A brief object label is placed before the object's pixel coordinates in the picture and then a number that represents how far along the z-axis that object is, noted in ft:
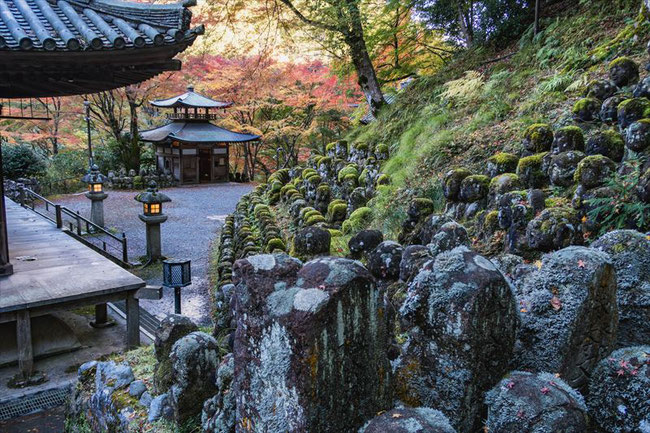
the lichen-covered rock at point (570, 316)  6.04
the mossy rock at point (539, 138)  17.43
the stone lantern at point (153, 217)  37.95
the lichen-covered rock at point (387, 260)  13.56
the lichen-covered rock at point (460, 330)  5.58
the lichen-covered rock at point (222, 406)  7.65
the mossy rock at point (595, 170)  13.47
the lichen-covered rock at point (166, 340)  10.19
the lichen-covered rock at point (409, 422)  4.99
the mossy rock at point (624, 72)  17.03
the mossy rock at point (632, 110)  14.74
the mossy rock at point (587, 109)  17.39
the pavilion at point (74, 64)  15.46
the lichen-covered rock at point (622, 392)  5.61
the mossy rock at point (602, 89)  17.55
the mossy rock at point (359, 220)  24.35
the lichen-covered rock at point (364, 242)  16.47
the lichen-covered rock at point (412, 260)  12.03
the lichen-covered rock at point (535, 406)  5.20
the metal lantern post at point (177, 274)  20.70
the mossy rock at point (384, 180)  26.12
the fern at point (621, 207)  11.84
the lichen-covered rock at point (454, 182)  18.26
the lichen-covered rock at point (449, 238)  12.21
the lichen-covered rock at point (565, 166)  15.08
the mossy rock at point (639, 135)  13.56
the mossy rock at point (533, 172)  16.65
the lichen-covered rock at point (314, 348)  5.51
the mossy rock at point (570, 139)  15.64
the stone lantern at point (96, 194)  46.99
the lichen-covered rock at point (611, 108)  16.28
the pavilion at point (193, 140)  84.48
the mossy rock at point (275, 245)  25.39
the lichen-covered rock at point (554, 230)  12.53
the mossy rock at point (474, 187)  17.30
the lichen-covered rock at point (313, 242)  19.90
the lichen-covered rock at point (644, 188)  11.89
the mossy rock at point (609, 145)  14.66
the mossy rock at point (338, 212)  27.45
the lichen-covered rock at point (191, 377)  9.16
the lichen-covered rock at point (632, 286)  7.07
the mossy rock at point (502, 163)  17.99
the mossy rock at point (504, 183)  16.38
